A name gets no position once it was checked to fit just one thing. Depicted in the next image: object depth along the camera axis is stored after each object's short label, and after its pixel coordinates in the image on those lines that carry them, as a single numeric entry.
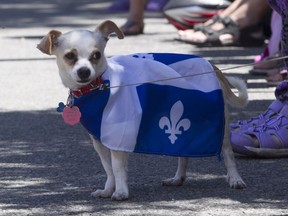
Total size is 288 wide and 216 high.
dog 6.67
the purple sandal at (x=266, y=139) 8.06
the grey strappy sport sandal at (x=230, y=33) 14.32
